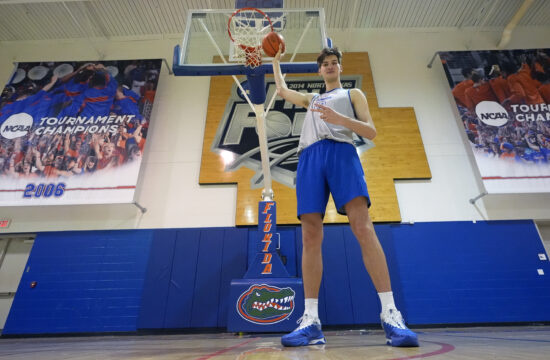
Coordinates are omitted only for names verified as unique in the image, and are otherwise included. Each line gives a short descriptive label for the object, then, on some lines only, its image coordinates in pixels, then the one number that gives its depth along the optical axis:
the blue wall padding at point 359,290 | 3.51
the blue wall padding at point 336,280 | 3.52
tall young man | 1.20
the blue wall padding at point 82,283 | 3.62
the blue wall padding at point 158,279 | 3.60
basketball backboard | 2.65
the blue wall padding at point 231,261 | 3.61
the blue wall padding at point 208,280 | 3.57
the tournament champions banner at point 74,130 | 4.11
